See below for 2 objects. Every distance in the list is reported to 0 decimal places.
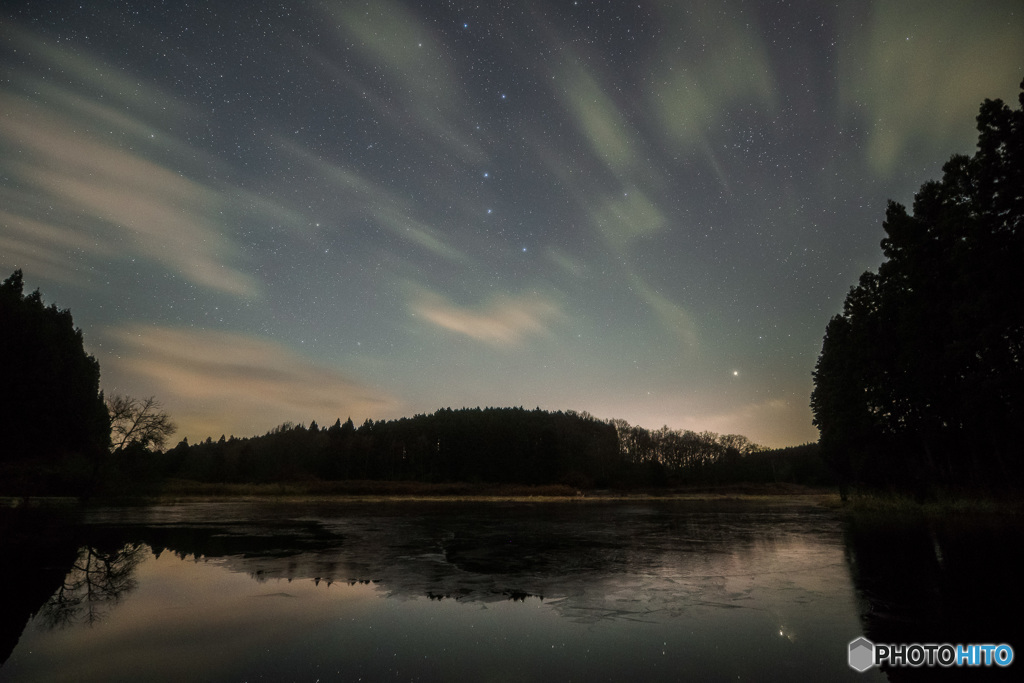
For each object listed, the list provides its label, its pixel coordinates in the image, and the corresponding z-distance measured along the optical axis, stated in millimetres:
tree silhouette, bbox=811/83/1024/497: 22812
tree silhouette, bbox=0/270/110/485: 38406
